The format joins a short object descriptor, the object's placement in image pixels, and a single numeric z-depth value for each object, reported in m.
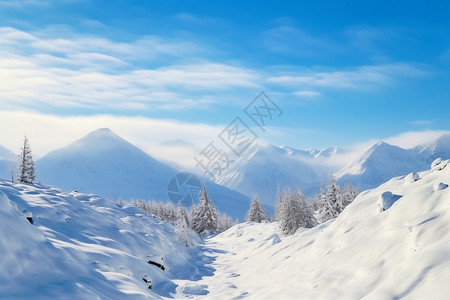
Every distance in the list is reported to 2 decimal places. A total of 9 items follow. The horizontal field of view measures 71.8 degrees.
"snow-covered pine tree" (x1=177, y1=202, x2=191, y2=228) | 61.64
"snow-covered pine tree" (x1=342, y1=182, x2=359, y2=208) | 59.06
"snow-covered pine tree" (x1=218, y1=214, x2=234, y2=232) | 86.00
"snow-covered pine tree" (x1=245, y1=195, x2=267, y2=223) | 71.88
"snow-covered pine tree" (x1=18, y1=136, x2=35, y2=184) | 50.47
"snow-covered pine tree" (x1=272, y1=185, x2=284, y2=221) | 59.67
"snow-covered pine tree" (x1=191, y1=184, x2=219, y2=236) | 63.34
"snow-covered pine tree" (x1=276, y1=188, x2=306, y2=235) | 40.31
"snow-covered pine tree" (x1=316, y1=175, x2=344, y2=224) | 43.97
